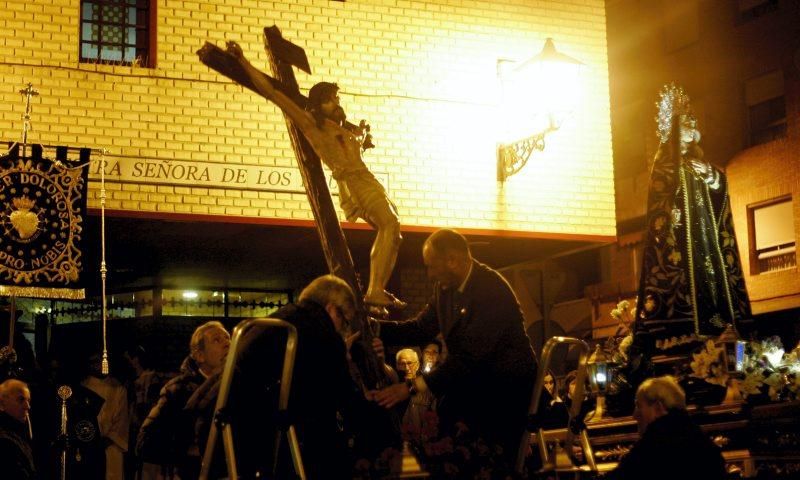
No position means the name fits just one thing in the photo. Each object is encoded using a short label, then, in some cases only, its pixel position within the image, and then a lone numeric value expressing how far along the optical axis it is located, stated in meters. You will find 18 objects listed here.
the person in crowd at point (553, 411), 7.66
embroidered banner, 13.25
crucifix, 9.06
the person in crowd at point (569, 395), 7.80
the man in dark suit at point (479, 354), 7.64
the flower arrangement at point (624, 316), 11.80
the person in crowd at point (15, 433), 9.87
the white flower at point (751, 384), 9.67
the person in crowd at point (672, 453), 7.49
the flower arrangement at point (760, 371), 9.65
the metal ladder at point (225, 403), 6.31
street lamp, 15.45
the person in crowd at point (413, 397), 10.61
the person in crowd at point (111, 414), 14.08
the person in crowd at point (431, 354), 14.56
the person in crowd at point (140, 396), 13.20
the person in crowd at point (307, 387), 6.90
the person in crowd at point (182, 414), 8.77
